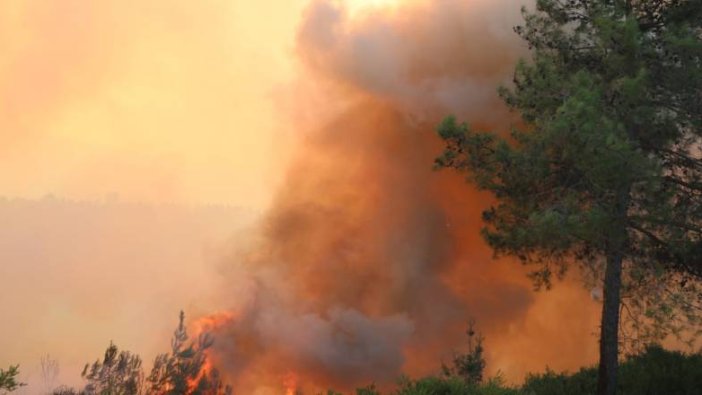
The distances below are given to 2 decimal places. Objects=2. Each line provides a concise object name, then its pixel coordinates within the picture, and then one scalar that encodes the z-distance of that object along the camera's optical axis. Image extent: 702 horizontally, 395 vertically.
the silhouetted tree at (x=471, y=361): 50.97
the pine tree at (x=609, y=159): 26.19
